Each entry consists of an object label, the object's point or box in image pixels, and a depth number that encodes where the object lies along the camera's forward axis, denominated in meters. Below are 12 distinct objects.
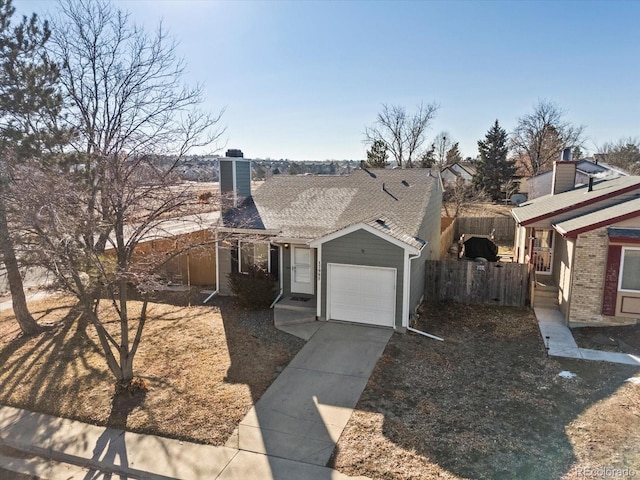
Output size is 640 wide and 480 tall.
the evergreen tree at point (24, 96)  10.79
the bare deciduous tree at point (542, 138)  52.16
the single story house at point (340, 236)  11.89
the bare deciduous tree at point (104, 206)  7.69
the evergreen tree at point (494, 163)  45.56
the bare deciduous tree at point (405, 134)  53.62
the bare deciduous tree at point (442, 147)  55.97
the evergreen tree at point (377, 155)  48.31
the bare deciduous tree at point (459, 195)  34.09
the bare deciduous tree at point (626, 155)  44.38
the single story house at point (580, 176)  20.86
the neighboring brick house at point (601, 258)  11.44
